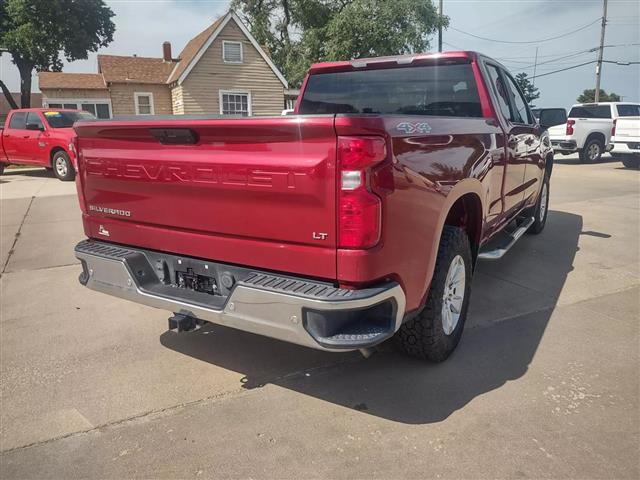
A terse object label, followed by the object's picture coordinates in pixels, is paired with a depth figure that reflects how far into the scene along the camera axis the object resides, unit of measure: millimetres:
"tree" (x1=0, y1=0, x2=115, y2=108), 27984
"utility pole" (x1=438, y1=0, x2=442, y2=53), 26516
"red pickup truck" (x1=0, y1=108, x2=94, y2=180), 13320
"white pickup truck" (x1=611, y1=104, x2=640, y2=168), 15133
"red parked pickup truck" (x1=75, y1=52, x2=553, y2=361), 2328
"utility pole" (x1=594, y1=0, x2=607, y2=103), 31109
